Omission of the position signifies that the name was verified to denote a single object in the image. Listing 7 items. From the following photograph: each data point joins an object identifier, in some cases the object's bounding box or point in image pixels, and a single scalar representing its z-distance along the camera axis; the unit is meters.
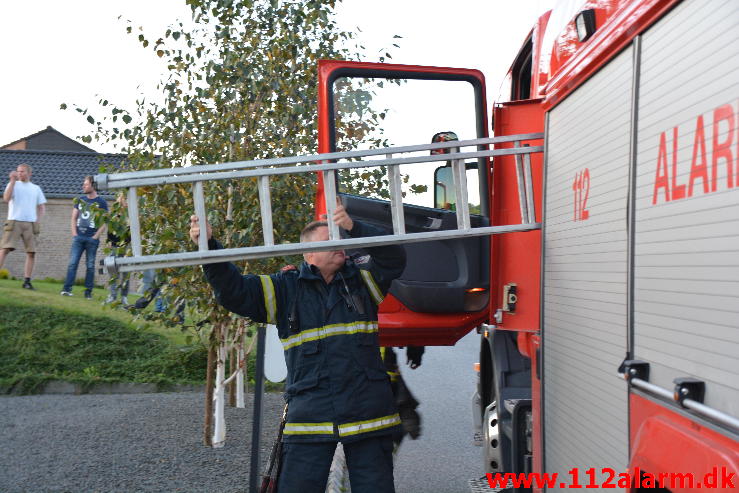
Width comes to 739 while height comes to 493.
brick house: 29.52
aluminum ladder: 3.56
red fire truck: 2.00
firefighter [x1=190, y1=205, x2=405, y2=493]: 4.05
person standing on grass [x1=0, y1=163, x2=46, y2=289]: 13.34
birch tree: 6.90
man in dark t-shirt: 13.80
